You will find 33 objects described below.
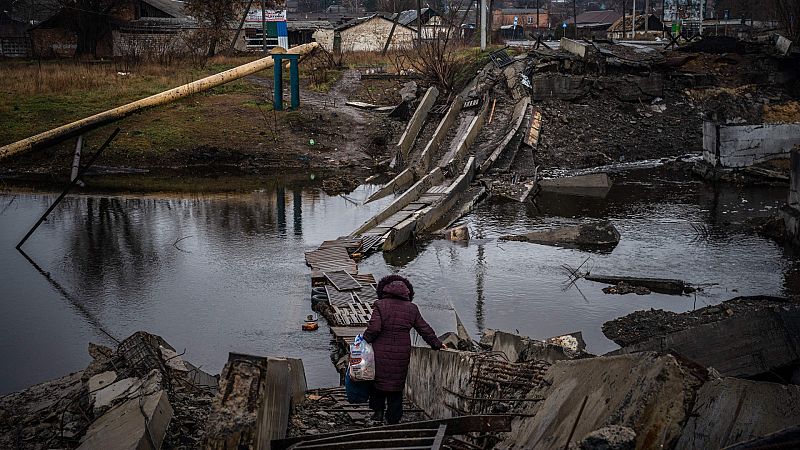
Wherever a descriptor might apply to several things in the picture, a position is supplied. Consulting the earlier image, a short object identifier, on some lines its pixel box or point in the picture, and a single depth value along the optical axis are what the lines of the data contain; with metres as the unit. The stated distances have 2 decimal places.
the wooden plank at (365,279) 12.33
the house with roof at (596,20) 75.50
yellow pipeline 22.98
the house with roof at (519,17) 95.66
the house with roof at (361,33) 51.09
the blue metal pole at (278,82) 25.96
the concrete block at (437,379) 6.42
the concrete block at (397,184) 19.31
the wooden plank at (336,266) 13.10
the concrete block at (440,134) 21.27
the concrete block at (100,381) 7.05
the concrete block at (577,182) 19.91
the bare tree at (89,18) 39.88
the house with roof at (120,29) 41.34
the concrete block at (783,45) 27.06
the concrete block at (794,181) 13.51
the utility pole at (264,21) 40.12
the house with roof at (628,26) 58.67
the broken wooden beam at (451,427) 5.12
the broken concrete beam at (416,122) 23.38
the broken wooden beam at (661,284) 11.92
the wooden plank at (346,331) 9.94
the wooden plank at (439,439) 4.79
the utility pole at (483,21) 32.11
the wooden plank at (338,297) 11.30
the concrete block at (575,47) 27.47
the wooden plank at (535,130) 23.09
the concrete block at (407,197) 15.86
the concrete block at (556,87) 26.22
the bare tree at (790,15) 29.34
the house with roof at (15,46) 43.65
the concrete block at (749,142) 19.47
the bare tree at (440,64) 27.73
